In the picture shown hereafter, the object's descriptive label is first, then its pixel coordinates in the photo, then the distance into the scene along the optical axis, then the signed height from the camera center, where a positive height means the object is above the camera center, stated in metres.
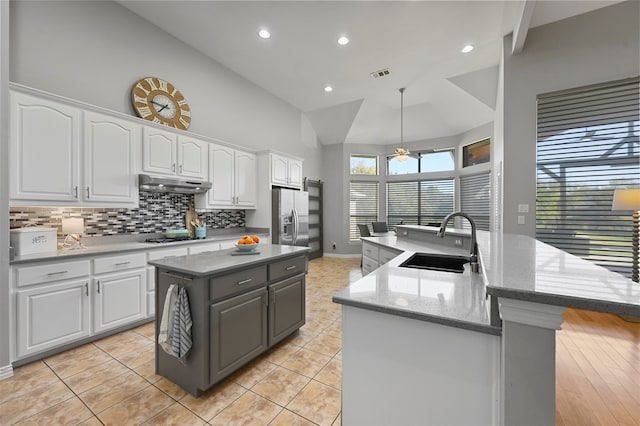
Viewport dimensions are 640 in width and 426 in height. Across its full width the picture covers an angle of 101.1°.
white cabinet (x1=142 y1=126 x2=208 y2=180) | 3.13 +0.75
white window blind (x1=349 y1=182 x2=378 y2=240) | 7.25 +0.23
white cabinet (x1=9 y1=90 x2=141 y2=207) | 2.20 +0.54
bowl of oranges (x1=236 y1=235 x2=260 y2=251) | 2.33 -0.29
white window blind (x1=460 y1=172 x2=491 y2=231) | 5.72 +0.35
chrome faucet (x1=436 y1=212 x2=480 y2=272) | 1.62 -0.22
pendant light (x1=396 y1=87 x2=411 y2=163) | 5.11 +1.16
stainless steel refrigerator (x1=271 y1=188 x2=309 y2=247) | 4.74 -0.09
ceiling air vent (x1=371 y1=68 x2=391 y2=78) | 4.55 +2.47
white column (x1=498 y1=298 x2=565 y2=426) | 0.75 -0.44
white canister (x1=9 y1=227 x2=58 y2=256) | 2.23 -0.25
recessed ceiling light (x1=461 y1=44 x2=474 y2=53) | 3.85 +2.44
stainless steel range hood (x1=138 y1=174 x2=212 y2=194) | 3.05 +0.35
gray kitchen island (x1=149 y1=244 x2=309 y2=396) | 1.74 -0.71
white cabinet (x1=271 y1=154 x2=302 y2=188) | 4.78 +0.80
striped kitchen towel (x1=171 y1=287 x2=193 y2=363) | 1.72 -0.76
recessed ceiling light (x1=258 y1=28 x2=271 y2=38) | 3.57 +2.46
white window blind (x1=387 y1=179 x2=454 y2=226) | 6.79 +0.31
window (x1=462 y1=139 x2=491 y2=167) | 5.74 +1.37
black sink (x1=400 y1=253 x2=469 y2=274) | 2.20 -0.43
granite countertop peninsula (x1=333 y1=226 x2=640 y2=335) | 0.70 -0.23
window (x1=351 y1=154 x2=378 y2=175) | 7.32 +1.35
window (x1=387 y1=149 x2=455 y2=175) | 6.73 +1.31
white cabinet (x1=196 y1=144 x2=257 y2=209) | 3.90 +0.53
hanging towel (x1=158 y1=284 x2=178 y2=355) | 1.76 -0.73
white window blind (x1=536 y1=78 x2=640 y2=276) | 3.05 +0.55
